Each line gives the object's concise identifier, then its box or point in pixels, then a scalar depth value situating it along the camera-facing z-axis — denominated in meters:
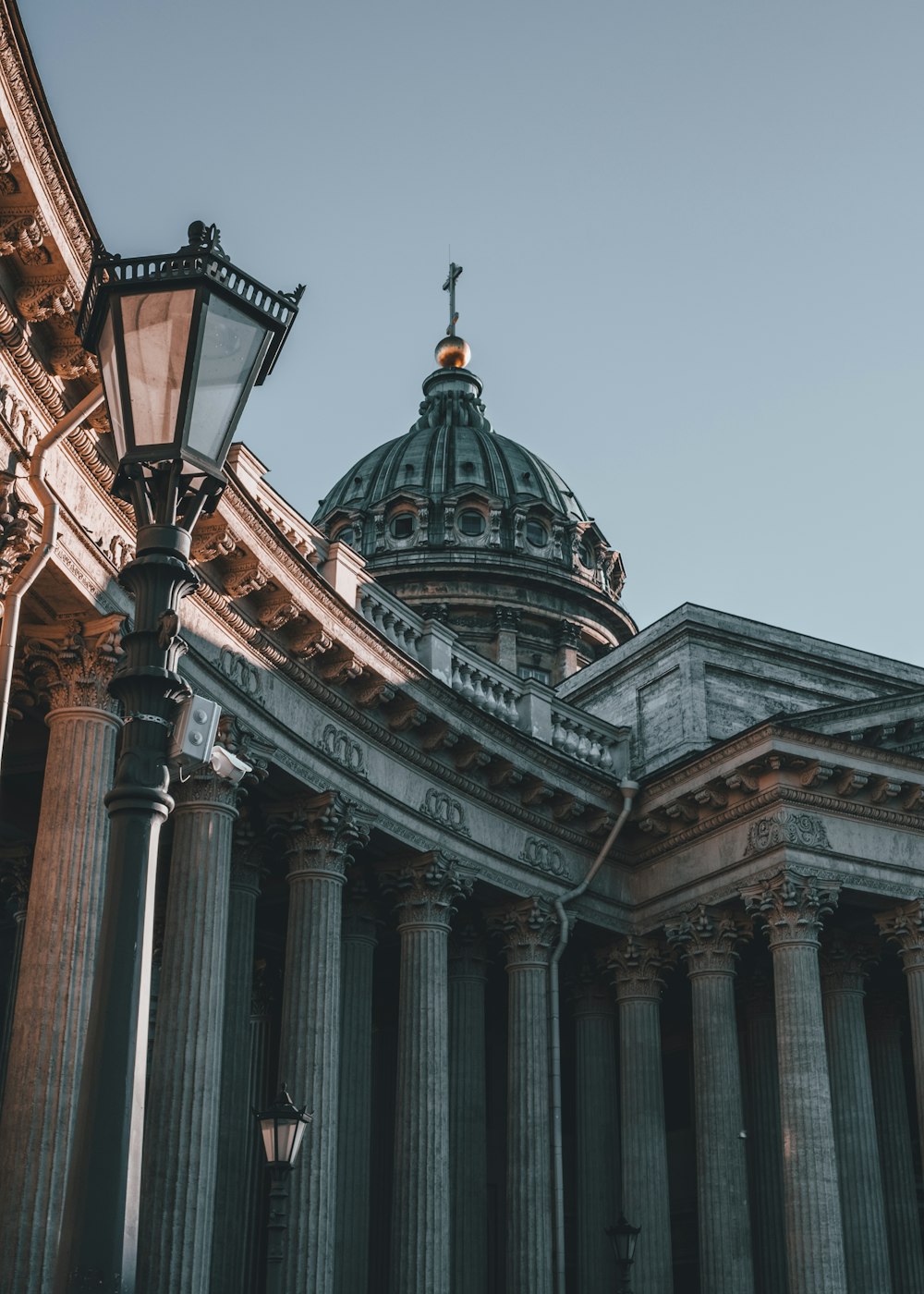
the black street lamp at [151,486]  7.66
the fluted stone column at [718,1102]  28.03
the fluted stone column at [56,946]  15.53
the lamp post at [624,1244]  26.70
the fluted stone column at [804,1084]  26.41
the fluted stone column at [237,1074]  23.14
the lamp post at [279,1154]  17.66
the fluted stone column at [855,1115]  28.61
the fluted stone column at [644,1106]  28.91
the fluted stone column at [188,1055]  19.11
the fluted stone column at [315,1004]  21.88
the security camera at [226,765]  9.91
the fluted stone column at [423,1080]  24.47
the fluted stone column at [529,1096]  26.75
